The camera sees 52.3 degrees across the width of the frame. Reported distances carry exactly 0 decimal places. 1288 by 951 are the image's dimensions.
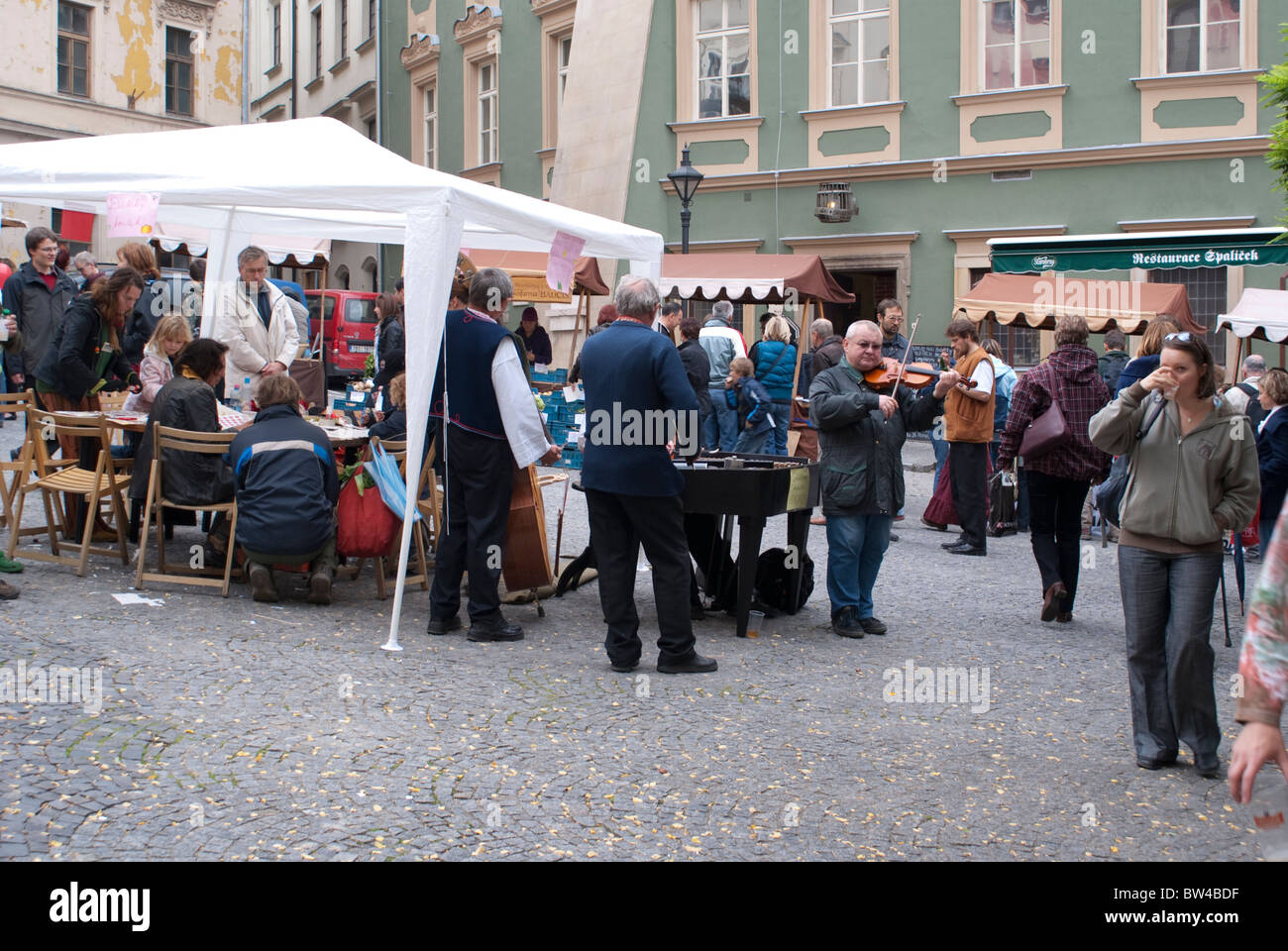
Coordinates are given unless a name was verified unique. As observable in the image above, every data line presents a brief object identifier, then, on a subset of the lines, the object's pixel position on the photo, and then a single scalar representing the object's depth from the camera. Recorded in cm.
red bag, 757
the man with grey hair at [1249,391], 977
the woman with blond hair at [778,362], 1273
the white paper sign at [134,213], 750
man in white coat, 980
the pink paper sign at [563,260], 796
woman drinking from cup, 511
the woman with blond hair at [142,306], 946
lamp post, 1825
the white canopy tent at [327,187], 659
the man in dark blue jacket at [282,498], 721
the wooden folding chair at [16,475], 858
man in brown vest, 1055
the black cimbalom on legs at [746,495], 706
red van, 2447
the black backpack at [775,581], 786
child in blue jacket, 1245
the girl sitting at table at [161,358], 848
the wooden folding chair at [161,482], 745
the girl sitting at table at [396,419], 820
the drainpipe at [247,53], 3825
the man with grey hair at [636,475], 625
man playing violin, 725
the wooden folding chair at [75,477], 791
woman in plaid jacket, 760
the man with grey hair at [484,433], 682
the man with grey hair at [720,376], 1327
